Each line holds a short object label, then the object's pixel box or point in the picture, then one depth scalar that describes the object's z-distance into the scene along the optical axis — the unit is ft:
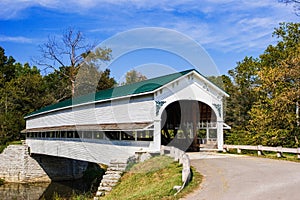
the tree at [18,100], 125.29
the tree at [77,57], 138.73
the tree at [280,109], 70.74
